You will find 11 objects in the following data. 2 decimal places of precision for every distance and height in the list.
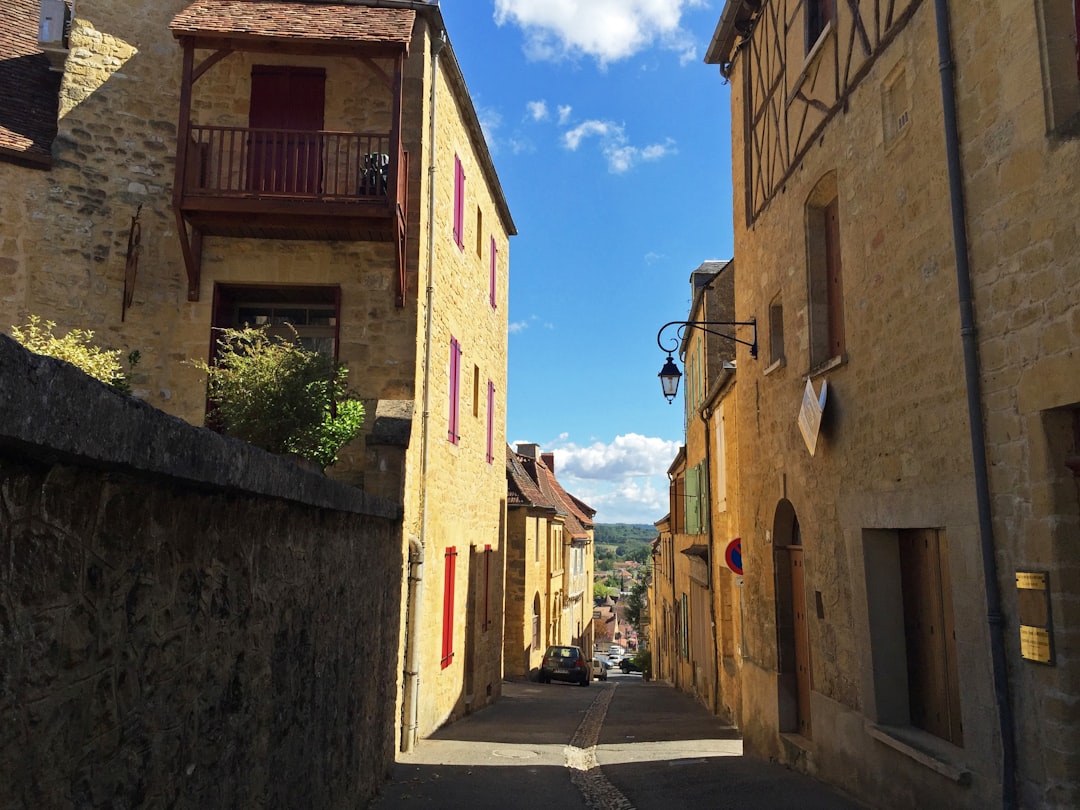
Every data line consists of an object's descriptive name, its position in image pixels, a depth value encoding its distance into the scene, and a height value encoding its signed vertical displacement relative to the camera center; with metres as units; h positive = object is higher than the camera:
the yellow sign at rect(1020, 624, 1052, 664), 4.43 -0.47
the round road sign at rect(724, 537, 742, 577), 11.67 -0.03
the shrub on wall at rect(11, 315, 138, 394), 6.89 +1.61
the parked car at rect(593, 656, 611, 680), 34.99 -4.92
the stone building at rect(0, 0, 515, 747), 9.10 +3.78
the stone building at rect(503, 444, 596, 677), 22.17 -0.36
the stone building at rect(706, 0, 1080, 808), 4.47 +1.04
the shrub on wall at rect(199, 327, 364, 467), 8.17 +1.45
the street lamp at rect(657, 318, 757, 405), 10.16 +2.13
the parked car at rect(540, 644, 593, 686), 22.98 -3.06
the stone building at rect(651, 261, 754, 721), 13.99 +0.66
